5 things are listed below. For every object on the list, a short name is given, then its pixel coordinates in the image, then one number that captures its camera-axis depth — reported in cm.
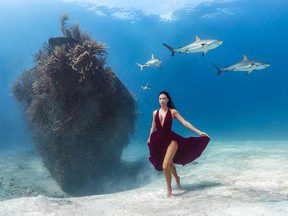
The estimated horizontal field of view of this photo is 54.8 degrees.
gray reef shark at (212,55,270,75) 1012
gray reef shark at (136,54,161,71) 1300
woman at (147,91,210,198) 627
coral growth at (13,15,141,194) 1025
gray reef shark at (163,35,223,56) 981
